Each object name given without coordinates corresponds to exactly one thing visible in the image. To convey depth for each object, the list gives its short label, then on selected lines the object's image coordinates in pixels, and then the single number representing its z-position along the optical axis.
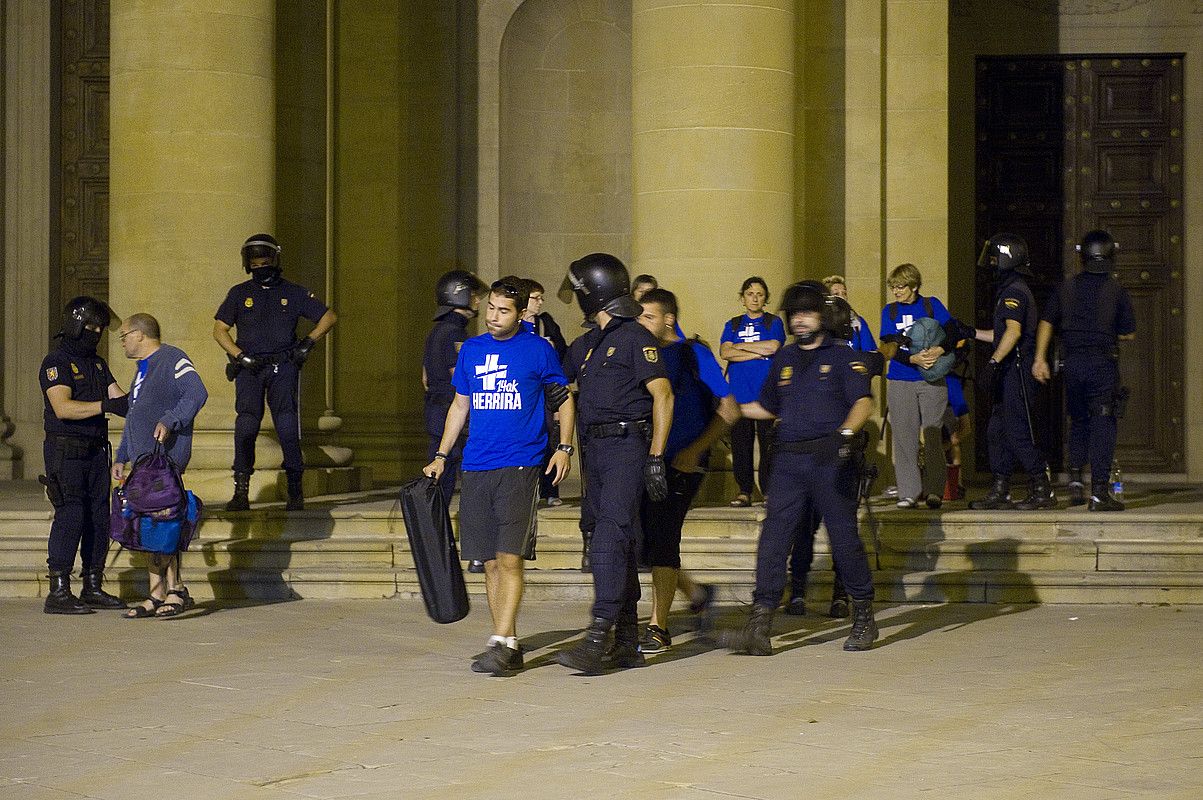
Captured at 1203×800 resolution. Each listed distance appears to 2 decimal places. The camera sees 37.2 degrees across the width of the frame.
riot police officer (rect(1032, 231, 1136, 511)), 12.84
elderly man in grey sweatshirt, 11.12
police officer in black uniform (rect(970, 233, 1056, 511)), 13.03
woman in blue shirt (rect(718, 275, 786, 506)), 12.91
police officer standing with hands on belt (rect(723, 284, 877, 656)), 9.53
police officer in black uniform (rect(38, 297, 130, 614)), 11.34
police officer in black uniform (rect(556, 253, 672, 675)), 9.08
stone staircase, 11.85
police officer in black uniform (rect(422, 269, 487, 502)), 12.45
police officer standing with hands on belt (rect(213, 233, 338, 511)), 12.98
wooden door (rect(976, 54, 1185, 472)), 18.14
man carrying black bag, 9.09
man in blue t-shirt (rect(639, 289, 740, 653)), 9.82
